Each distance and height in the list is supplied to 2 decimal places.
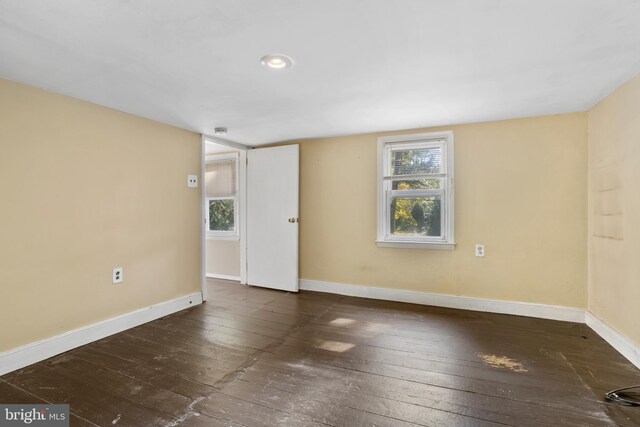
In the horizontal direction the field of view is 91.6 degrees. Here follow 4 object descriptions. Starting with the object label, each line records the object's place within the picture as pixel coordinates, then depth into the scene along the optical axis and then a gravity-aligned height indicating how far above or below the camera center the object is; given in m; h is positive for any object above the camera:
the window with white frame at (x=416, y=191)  3.53 +0.26
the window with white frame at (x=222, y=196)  4.99 +0.29
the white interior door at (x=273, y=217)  4.21 -0.05
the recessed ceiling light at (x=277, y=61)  1.90 +0.96
